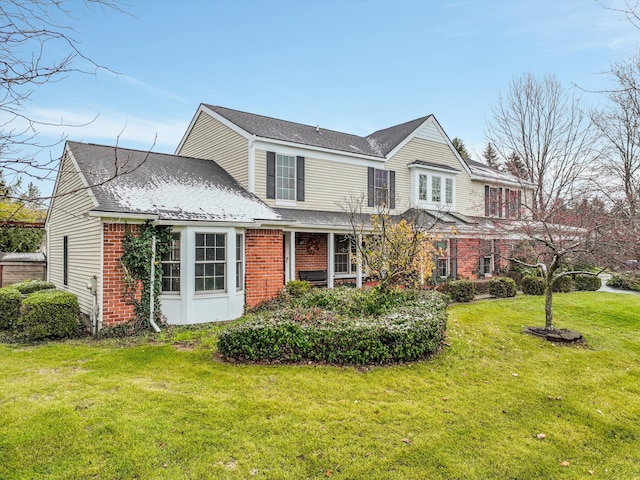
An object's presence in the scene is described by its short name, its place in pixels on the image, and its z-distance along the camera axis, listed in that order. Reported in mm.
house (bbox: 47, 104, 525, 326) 9859
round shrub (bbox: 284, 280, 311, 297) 12008
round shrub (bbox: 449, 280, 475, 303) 13938
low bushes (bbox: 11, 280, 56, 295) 13523
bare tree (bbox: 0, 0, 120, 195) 2701
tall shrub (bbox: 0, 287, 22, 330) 10266
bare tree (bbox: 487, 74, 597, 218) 15227
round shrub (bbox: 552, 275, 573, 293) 16281
